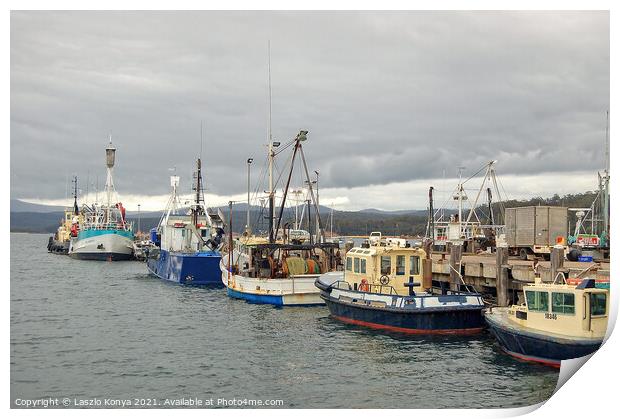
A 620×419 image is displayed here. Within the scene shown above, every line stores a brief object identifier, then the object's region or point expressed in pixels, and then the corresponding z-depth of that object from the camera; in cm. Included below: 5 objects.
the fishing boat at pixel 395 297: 2205
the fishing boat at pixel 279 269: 2981
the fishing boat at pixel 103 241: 7400
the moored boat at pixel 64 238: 8288
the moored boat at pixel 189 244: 4284
